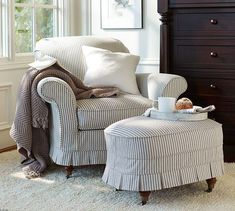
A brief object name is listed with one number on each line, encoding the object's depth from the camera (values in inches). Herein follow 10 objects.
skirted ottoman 113.0
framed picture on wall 187.0
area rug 113.7
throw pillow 151.4
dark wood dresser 157.4
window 169.2
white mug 123.6
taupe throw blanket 138.3
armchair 133.2
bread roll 125.9
